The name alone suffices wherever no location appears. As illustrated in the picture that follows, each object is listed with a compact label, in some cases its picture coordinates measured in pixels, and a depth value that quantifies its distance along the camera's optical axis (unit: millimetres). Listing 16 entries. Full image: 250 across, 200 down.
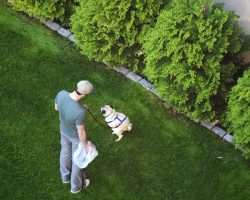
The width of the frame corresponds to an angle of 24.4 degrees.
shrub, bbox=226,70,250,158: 9672
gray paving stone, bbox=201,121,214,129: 10766
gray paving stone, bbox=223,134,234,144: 10609
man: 8289
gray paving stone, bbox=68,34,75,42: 12339
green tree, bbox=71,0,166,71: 10742
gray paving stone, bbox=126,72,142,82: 11508
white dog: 10094
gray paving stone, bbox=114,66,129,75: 11617
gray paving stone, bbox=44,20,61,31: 12530
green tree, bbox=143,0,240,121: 9820
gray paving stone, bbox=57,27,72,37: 12398
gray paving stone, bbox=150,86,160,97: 11320
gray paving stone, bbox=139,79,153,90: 11383
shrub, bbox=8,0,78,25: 12211
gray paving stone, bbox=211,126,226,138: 10664
